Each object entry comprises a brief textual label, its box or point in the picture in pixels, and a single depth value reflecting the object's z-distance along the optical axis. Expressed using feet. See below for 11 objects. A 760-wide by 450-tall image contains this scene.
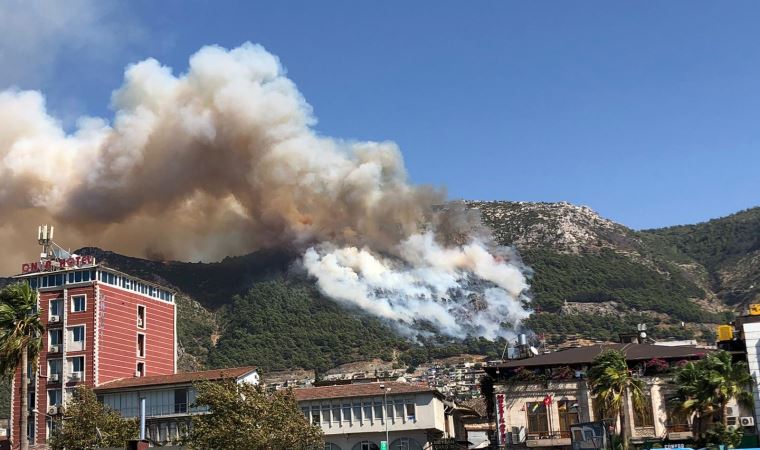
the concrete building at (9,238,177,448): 316.40
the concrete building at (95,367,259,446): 287.48
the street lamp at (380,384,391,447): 270.46
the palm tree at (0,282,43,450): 207.92
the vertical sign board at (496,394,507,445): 233.76
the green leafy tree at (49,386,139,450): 241.76
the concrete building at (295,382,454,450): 271.28
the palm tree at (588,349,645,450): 197.57
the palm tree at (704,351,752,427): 185.16
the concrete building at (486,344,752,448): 224.74
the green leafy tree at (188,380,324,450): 206.49
